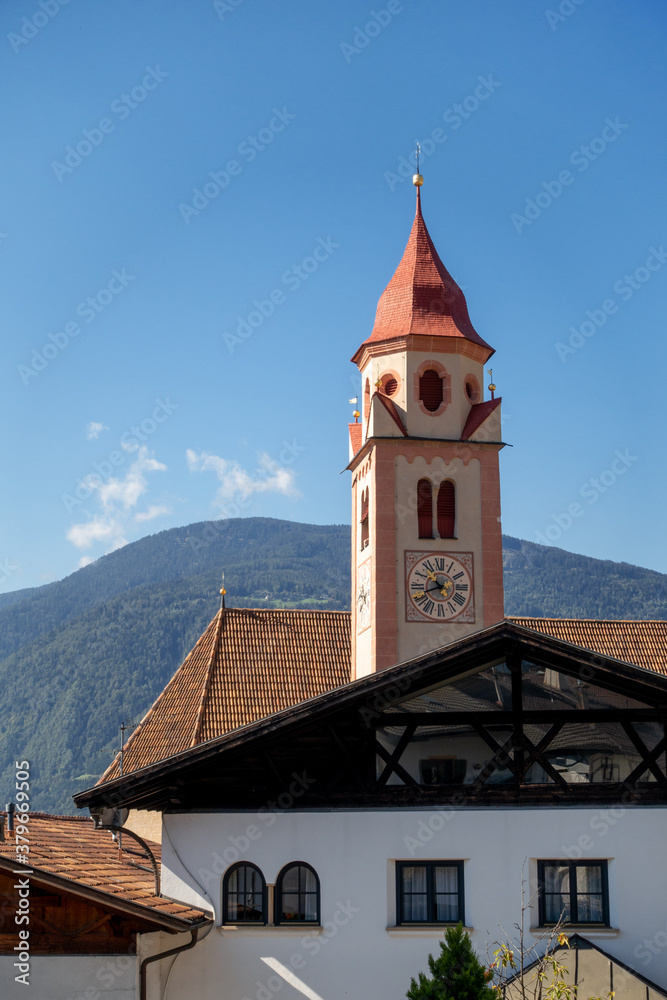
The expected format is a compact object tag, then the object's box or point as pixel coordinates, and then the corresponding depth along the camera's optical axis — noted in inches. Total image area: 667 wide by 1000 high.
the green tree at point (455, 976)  561.9
